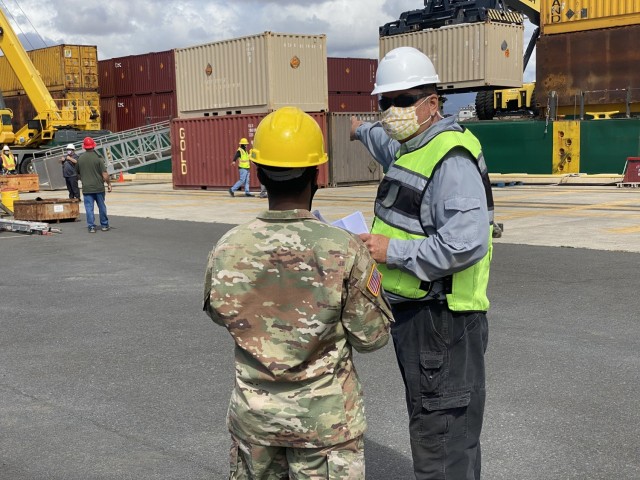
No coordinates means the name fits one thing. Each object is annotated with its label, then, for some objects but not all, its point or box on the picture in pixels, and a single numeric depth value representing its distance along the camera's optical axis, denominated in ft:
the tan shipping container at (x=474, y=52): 80.64
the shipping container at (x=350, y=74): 134.21
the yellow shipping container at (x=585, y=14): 81.56
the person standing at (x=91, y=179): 48.52
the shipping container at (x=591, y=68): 81.51
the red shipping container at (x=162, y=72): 131.34
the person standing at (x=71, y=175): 68.05
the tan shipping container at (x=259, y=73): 84.28
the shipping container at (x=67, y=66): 131.75
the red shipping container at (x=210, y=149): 86.79
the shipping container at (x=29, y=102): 132.87
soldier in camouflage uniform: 7.17
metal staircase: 98.53
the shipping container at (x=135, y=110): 132.67
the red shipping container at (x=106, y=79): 139.85
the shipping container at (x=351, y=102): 135.13
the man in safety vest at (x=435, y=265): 8.68
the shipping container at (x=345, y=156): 86.74
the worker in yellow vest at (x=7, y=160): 92.99
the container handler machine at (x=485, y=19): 85.10
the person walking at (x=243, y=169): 73.51
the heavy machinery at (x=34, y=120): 107.65
